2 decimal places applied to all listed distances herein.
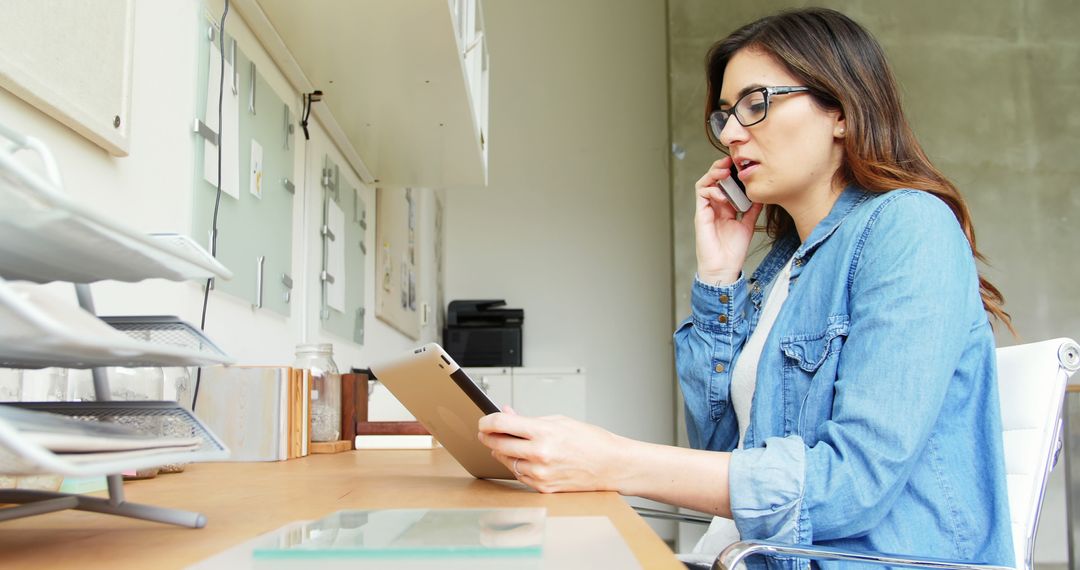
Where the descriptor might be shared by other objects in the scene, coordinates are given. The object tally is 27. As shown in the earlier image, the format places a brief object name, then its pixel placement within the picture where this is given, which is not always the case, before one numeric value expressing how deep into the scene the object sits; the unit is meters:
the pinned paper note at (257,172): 1.75
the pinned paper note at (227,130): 1.51
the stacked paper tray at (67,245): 0.46
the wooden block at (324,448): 1.64
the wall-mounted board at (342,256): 2.33
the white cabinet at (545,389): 4.98
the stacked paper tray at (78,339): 0.44
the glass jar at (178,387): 1.27
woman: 0.96
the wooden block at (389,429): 1.84
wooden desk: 0.57
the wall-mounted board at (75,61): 0.94
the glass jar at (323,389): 1.69
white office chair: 1.10
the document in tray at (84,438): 0.46
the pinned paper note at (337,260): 2.38
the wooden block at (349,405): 1.85
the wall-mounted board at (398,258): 3.14
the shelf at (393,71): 1.67
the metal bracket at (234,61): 1.62
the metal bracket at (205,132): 1.44
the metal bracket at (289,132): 2.00
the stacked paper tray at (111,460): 0.42
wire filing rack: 0.45
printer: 5.15
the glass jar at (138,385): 1.10
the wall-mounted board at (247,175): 1.49
